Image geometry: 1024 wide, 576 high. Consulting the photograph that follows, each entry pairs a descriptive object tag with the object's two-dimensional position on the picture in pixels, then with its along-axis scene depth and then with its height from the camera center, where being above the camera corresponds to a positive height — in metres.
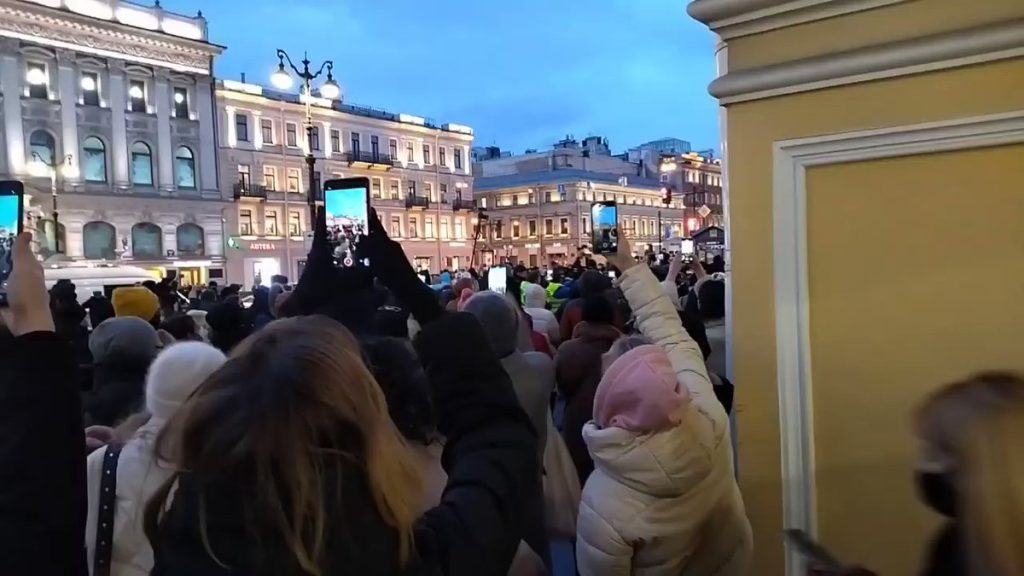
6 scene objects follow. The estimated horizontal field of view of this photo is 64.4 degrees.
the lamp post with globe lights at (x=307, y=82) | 17.25 +4.26
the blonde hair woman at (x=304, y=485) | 1.34 -0.35
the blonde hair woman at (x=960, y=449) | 1.49 -0.38
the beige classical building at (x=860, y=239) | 2.47 +0.05
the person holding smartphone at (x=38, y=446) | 1.68 -0.34
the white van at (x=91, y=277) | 24.11 +0.24
